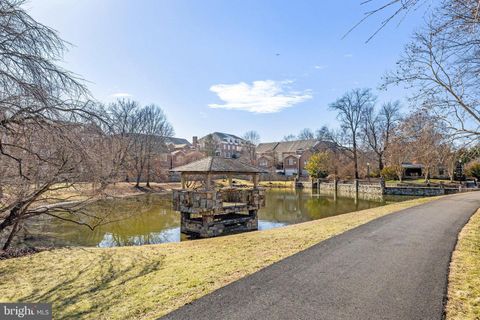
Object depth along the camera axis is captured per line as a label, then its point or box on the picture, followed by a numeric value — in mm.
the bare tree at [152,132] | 37094
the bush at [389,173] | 39866
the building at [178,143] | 51688
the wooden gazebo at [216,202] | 13366
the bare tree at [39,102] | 3945
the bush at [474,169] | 35709
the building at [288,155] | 59406
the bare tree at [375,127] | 42831
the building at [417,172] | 42638
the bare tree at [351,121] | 42688
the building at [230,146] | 63906
